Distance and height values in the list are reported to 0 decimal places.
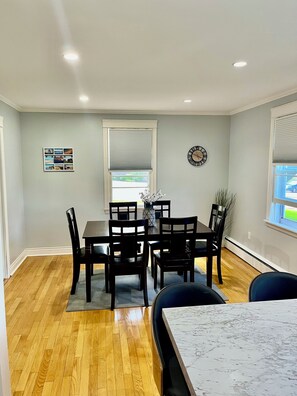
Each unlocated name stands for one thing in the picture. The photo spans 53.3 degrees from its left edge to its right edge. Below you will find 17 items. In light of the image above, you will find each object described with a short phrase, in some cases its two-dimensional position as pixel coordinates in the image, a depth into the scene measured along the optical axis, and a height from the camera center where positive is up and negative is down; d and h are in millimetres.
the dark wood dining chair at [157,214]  4203 -761
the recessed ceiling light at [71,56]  2424 +925
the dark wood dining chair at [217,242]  3928 -1041
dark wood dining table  3494 -828
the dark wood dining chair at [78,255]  3647 -1100
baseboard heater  4292 -1431
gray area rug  3479 -1607
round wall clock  5555 +226
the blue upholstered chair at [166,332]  1438 -860
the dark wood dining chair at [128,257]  3354 -1053
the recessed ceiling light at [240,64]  2664 +944
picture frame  5199 +131
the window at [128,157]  5309 +174
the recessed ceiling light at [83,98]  4078 +970
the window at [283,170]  3775 -32
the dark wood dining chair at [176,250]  3508 -1000
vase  4063 -648
